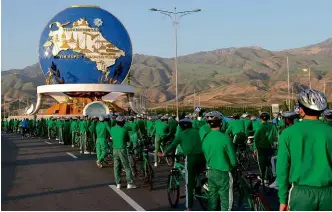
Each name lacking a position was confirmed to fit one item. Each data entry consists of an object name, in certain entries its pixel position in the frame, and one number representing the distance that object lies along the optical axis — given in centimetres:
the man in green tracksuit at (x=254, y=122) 1589
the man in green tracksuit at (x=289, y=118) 1018
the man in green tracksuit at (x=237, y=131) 1425
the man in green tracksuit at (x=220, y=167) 615
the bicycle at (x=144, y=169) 1120
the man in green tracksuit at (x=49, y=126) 3459
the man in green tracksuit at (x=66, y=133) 2800
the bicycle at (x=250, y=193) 636
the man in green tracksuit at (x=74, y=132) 2458
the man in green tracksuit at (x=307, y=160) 396
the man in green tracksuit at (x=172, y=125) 1620
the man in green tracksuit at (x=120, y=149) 1112
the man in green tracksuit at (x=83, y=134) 2095
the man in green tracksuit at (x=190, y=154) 785
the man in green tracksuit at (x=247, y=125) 1536
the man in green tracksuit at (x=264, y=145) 1077
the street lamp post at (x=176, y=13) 3402
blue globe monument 5628
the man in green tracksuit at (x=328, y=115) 1138
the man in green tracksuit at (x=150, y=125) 2165
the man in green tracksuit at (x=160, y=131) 1605
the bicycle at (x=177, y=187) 793
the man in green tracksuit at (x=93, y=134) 1980
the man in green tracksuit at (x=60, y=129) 2976
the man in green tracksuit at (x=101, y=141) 1549
